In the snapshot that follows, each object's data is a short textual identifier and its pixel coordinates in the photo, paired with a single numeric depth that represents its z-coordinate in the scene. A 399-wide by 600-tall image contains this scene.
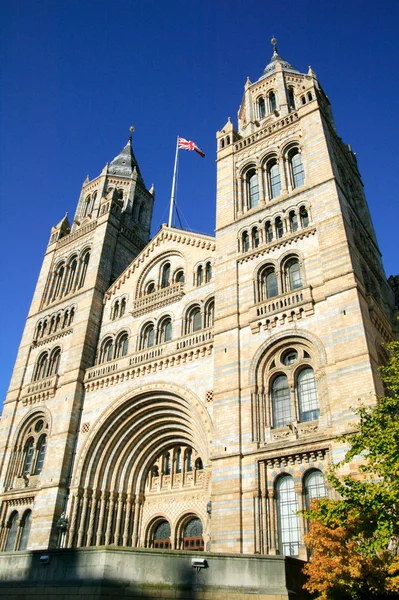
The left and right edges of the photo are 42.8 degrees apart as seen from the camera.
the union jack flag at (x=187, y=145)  35.69
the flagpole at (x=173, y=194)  35.61
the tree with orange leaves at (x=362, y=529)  12.26
